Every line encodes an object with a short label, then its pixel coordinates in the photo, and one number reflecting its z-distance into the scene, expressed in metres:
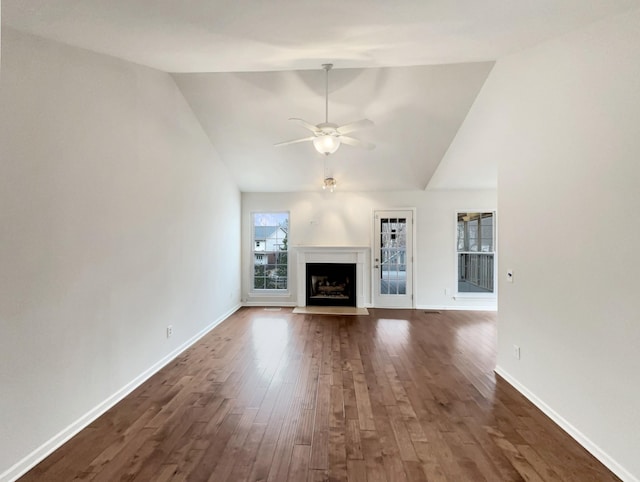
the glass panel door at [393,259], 6.27
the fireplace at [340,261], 6.22
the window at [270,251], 6.54
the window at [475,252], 6.20
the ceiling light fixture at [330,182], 5.38
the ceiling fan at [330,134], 2.99
